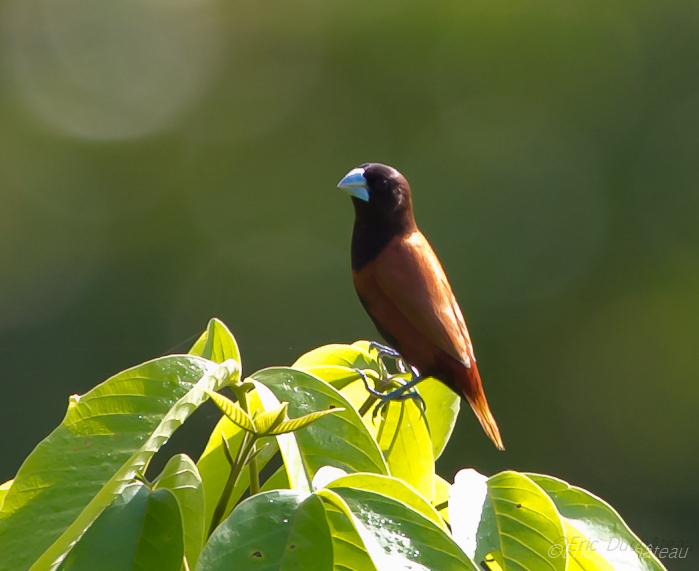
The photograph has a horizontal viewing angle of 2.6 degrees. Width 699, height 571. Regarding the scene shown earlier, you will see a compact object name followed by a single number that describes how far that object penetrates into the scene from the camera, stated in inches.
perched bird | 222.9
